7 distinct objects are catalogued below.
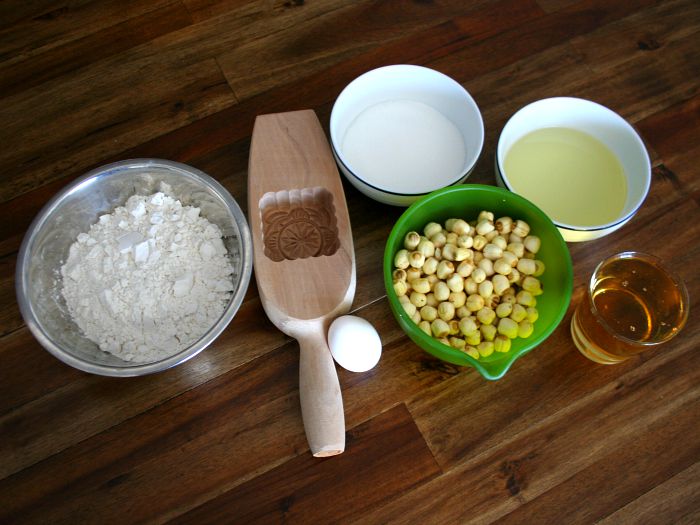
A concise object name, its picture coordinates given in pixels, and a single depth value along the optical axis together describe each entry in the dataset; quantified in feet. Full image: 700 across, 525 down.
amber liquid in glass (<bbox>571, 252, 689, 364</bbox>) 2.61
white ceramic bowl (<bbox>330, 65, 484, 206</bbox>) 2.74
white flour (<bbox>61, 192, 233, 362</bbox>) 2.55
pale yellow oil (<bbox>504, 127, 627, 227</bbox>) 2.82
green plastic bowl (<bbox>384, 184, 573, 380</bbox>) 2.40
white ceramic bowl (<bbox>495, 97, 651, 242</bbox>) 2.75
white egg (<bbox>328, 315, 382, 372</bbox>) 2.44
